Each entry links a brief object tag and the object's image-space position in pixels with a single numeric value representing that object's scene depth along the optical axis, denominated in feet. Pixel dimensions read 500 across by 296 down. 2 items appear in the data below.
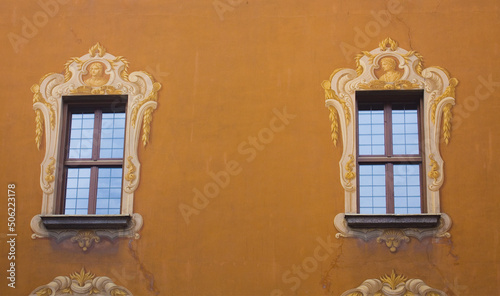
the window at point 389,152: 40.78
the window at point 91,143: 40.86
